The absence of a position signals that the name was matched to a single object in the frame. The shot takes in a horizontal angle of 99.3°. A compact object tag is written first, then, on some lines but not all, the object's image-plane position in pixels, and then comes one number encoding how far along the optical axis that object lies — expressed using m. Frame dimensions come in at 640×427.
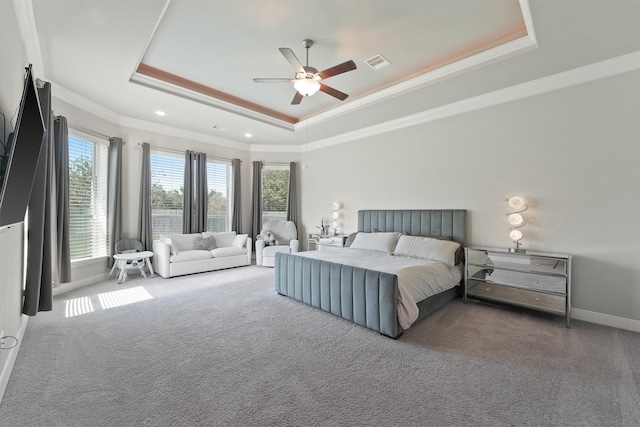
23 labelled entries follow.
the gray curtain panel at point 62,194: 3.93
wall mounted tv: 1.49
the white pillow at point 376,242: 4.46
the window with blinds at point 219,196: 6.58
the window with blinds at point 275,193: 7.25
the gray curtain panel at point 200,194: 6.12
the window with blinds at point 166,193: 5.71
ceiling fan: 2.81
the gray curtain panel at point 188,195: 5.95
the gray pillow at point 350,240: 5.31
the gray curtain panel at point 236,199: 6.80
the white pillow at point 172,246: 5.08
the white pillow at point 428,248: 3.78
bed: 2.80
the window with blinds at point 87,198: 4.42
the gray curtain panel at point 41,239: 2.85
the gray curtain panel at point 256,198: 7.04
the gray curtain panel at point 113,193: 4.95
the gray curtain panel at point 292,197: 7.10
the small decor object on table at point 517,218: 3.65
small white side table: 4.63
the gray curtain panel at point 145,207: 5.36
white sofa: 5.05
